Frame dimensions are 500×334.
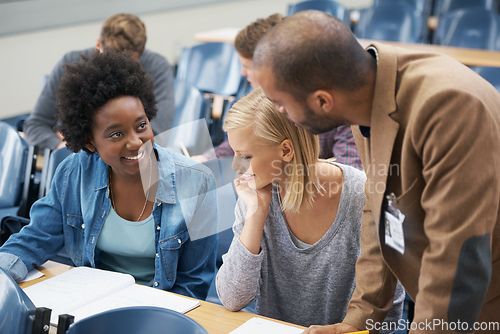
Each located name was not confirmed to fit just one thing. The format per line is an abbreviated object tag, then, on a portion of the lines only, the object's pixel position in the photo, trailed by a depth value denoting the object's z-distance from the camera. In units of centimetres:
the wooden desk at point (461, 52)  392
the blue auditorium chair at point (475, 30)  512
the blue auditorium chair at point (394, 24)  550
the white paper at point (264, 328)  139
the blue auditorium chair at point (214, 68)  434
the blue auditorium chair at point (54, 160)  240
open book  151
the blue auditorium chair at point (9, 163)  263
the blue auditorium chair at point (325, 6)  564
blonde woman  158
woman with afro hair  179
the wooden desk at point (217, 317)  143
